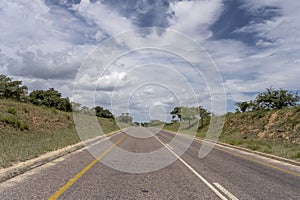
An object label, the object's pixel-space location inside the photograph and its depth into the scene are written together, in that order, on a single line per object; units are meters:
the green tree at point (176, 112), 65.21
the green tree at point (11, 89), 45.07
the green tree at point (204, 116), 44.86
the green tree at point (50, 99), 65.93
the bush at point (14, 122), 15.72
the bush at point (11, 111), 18.76
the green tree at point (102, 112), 98.79
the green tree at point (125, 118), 93.12
